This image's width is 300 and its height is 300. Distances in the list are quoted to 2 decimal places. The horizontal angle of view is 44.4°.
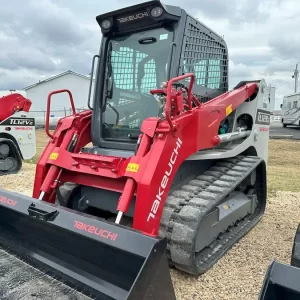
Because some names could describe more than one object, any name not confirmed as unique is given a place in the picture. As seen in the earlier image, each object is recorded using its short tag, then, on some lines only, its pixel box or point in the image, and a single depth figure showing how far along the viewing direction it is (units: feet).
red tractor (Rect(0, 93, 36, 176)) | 27.24
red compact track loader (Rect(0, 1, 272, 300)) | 8.49
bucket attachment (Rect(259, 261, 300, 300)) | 5.50
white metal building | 119.34
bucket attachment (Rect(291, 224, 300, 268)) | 6.67
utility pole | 140.26
